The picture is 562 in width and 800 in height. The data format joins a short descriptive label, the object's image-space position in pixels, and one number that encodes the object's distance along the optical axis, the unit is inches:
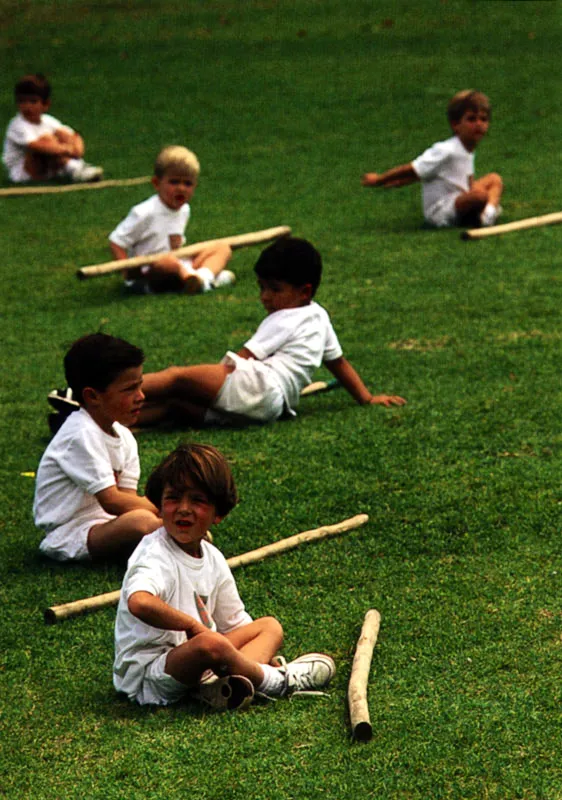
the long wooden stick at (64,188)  1097.7
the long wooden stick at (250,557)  393.1
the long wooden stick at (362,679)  311.7
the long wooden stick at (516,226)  877.3
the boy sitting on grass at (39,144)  1131.9
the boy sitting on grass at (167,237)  786.2
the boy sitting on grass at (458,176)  903.1
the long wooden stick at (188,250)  775.1
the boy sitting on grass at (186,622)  333.7
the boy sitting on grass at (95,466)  424.5
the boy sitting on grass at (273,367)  556.1
